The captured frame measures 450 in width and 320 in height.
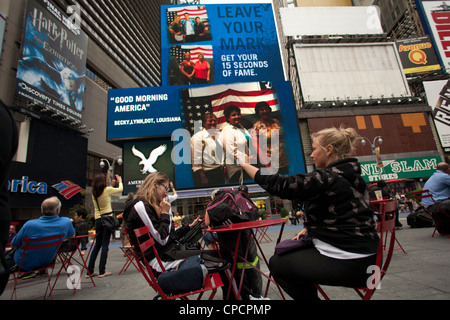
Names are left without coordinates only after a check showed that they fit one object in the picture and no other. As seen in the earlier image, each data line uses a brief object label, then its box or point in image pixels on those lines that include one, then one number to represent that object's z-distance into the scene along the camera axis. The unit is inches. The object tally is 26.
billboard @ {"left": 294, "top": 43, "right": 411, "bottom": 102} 1087.6
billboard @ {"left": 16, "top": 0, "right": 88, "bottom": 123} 728.3
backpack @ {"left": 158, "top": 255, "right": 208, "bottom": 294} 63.6
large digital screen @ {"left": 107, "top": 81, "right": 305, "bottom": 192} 555.2
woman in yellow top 170.6
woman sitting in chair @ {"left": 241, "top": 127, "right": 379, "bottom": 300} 50.5
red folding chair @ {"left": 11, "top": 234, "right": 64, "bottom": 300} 105.3
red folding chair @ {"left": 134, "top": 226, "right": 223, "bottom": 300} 62.8
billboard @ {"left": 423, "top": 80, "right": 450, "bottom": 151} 1072.2
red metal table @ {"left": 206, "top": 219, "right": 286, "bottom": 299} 72.4
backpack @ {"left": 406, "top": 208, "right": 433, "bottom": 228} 249.4
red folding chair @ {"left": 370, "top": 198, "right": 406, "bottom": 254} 189.0
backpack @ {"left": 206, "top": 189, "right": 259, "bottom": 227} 98.0
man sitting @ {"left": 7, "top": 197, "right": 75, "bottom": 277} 111.7
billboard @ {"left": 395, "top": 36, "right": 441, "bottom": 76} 1117.1
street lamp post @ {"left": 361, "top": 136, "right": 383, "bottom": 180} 420.2
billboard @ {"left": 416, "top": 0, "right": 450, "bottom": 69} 1103.0
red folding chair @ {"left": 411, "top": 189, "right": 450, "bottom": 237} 164.4
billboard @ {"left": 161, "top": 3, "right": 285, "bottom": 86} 714.8
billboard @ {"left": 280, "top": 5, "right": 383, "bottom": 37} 1045.8
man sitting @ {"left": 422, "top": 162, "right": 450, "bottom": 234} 164.2
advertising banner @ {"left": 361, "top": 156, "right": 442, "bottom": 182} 1005.0
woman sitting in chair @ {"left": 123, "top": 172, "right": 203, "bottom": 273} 78.0
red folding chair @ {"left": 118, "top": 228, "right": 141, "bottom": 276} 174.8
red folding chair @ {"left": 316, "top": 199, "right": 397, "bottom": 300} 48.9
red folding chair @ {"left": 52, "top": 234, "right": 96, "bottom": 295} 137.3
